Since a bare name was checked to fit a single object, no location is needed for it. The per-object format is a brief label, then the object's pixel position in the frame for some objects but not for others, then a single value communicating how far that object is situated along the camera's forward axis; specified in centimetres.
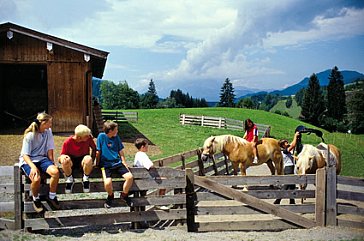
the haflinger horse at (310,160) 779
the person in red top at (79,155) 533
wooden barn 1560
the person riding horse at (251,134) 914
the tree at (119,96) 8800
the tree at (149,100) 8433
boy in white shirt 592
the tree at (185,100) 8956
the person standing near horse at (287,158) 910
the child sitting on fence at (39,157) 522
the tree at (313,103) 6204
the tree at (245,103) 8003
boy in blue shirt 554
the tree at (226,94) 9275
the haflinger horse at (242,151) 863
